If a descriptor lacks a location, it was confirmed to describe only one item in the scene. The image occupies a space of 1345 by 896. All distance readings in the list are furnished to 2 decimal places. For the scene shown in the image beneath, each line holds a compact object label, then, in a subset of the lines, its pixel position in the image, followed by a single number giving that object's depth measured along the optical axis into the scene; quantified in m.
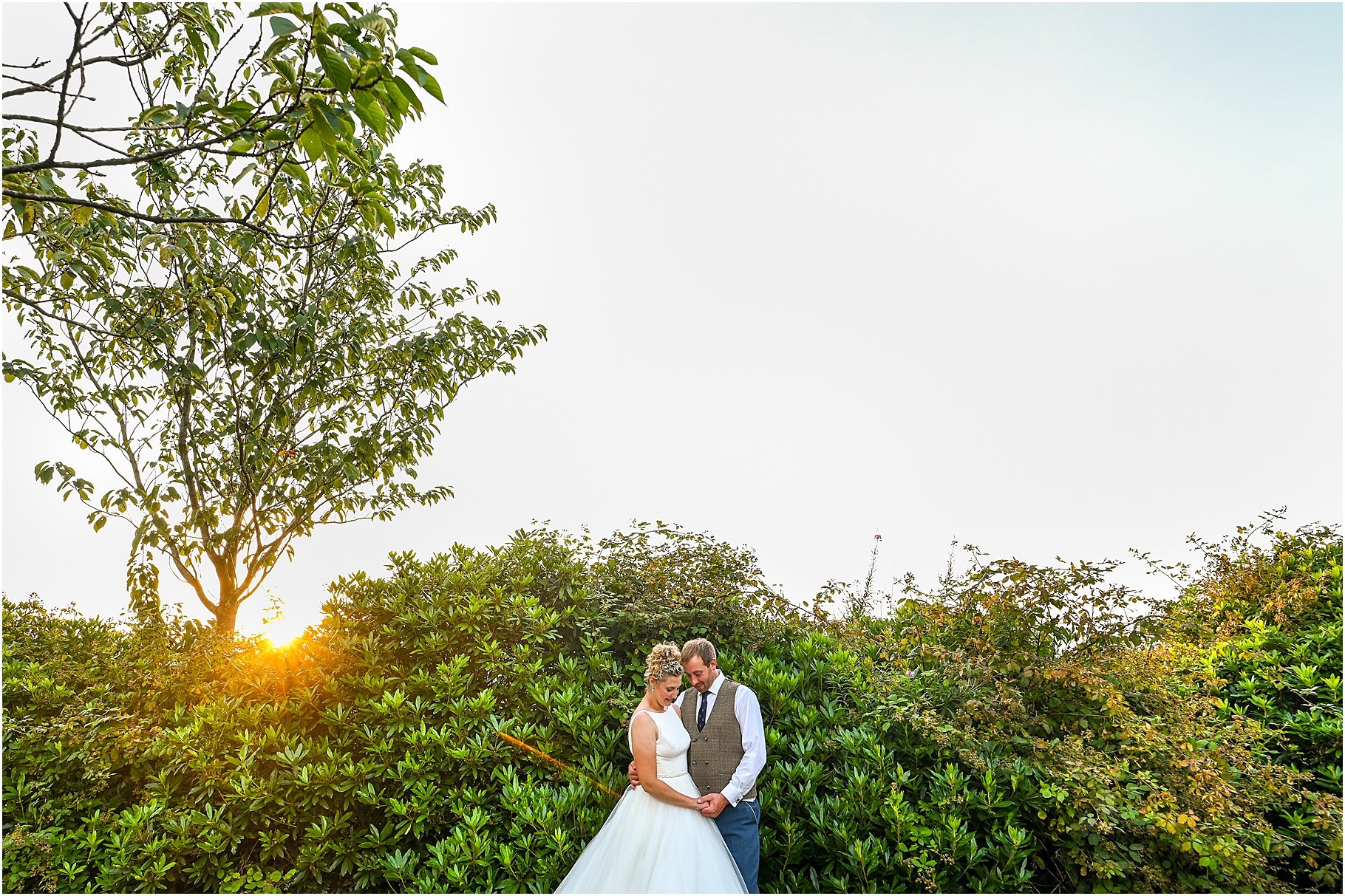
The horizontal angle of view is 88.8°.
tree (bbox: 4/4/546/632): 4.28
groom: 3.92
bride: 3.70
